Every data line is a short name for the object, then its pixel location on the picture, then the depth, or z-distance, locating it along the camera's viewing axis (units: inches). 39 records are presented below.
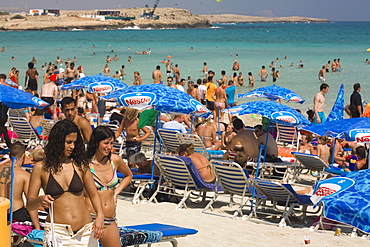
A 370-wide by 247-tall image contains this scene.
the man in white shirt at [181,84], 1030.9
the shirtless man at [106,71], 1855.9
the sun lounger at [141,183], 484.2
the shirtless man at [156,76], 1397.2
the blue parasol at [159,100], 504.9
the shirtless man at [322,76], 1821.5
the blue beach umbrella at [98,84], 785.9
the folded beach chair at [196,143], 597.4
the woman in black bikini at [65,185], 223.5
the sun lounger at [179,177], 467.7
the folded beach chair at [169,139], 606.9
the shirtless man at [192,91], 1019.9
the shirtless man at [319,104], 778.1
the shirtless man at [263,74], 1855.8
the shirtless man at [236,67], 2211.8
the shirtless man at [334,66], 2165.8
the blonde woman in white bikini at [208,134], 687.4
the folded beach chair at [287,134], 742.8
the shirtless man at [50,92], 904.9
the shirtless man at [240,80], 1734.8
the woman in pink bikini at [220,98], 976.4
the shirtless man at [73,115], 460.5
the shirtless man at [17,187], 320.5
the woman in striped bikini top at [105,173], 247.5
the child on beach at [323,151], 620.9
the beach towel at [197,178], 466.7
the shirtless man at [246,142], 566.4
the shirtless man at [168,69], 1993.4
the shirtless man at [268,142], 583.9
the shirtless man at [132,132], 570.4
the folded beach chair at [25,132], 683.4
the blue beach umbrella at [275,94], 792.9
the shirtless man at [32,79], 1190.9
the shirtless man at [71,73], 1377.9
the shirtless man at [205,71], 2028.8
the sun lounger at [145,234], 274.0
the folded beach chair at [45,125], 677.4
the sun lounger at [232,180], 449.0
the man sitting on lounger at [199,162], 486.4
